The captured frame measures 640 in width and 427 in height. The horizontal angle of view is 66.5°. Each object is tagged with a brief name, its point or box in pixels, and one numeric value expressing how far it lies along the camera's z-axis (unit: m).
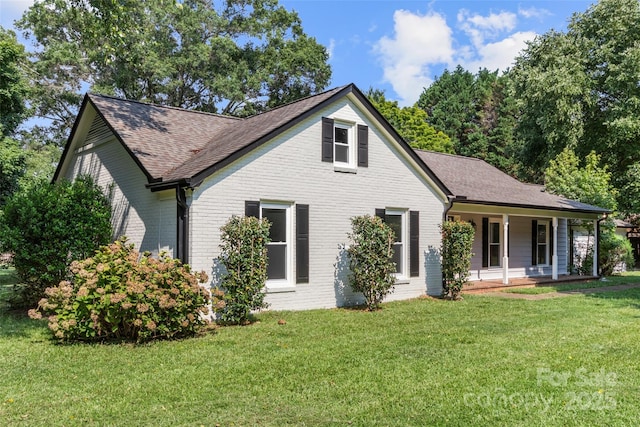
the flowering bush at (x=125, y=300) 7.30
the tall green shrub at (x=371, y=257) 10.68
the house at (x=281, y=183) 9.90
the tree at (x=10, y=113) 17.27
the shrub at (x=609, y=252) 20.98
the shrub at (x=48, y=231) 10.16
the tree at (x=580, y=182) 21.34
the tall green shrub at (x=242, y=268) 9.11
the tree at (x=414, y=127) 36.34
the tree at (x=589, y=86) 26.03
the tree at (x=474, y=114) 40.03
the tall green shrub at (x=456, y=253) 12.56
